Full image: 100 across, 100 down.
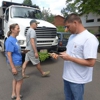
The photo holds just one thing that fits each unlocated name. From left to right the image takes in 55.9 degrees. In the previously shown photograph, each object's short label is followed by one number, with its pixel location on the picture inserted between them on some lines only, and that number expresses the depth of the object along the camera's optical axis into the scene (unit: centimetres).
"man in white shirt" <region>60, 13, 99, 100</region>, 119
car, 583
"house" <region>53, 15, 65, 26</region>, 3365
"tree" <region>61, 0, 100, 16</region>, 720
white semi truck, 398
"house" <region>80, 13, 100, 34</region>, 1585
